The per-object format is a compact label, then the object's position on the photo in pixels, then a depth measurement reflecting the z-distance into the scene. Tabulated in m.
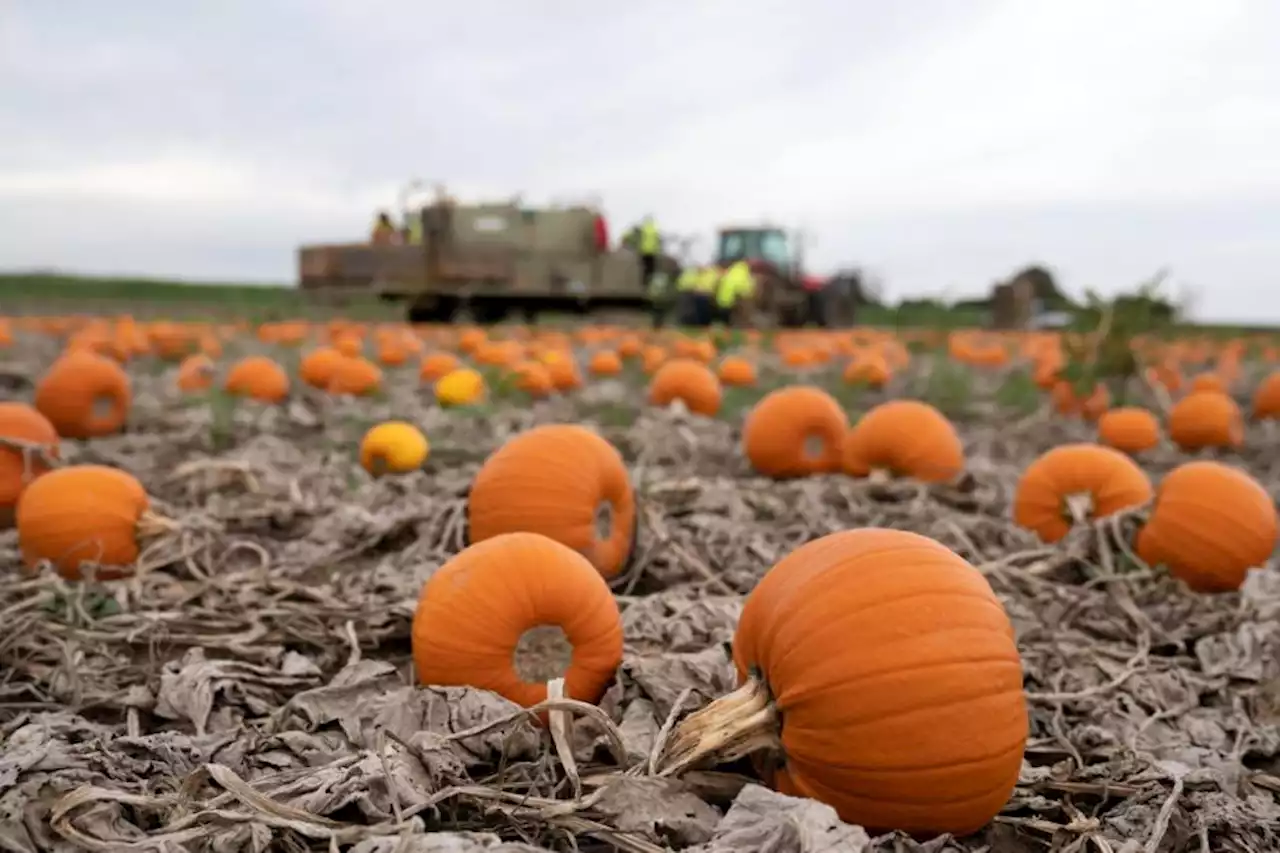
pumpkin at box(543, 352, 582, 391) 9.68
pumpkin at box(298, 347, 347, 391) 9.12
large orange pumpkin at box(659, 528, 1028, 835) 2.14
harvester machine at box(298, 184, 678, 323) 22.92
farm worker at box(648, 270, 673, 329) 24.86
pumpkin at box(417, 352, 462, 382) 9.71
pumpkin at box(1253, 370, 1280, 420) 9.20
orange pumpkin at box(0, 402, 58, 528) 4.77
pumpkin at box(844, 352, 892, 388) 9.95
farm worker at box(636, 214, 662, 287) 25.53
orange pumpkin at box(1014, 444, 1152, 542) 4.69
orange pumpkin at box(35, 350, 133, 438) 6.64
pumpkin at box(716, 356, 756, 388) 10.48
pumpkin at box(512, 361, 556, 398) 8.78
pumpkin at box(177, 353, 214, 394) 8.73
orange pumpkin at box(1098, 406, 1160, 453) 7.35
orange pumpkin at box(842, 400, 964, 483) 5.66
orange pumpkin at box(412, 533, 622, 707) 2.73
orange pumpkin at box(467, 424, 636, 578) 3.76
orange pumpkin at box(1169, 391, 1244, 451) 7.67
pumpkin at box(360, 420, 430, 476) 5.88
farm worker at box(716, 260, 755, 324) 20.83
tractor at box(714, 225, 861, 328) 23.88
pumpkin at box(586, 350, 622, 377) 11.17
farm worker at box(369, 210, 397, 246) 25.26
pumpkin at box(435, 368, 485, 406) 8.03
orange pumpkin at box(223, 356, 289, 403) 8.35
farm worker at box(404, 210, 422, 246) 25.73
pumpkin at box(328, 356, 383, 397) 8.88
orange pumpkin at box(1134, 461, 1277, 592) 4.17
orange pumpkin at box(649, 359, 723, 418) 8.52
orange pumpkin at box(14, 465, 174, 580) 3.99
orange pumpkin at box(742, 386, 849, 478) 6.07
